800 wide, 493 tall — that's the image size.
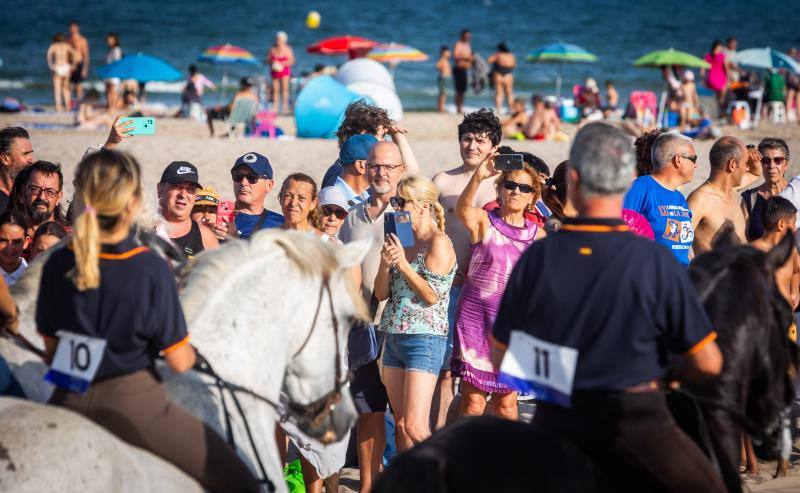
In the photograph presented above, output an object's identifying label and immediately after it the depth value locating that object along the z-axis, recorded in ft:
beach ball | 227.26
